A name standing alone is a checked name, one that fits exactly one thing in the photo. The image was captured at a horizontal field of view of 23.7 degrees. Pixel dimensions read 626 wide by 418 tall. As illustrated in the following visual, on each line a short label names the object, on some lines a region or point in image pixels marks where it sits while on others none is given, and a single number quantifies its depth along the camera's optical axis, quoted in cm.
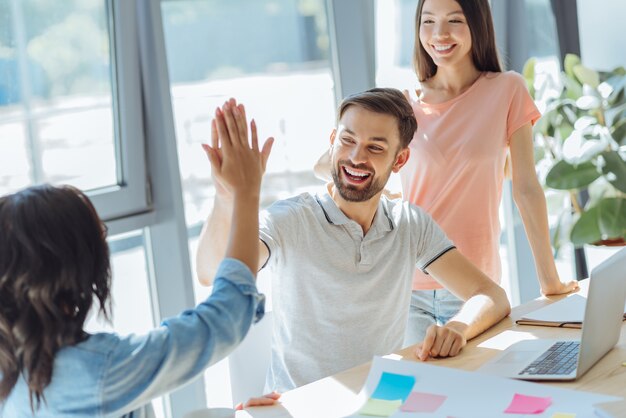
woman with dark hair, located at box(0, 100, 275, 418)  257
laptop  306
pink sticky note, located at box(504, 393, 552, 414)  287
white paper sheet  287
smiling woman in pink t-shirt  395
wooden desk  297
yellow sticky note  289
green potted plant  508
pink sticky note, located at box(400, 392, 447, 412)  289
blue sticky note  297
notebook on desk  347
